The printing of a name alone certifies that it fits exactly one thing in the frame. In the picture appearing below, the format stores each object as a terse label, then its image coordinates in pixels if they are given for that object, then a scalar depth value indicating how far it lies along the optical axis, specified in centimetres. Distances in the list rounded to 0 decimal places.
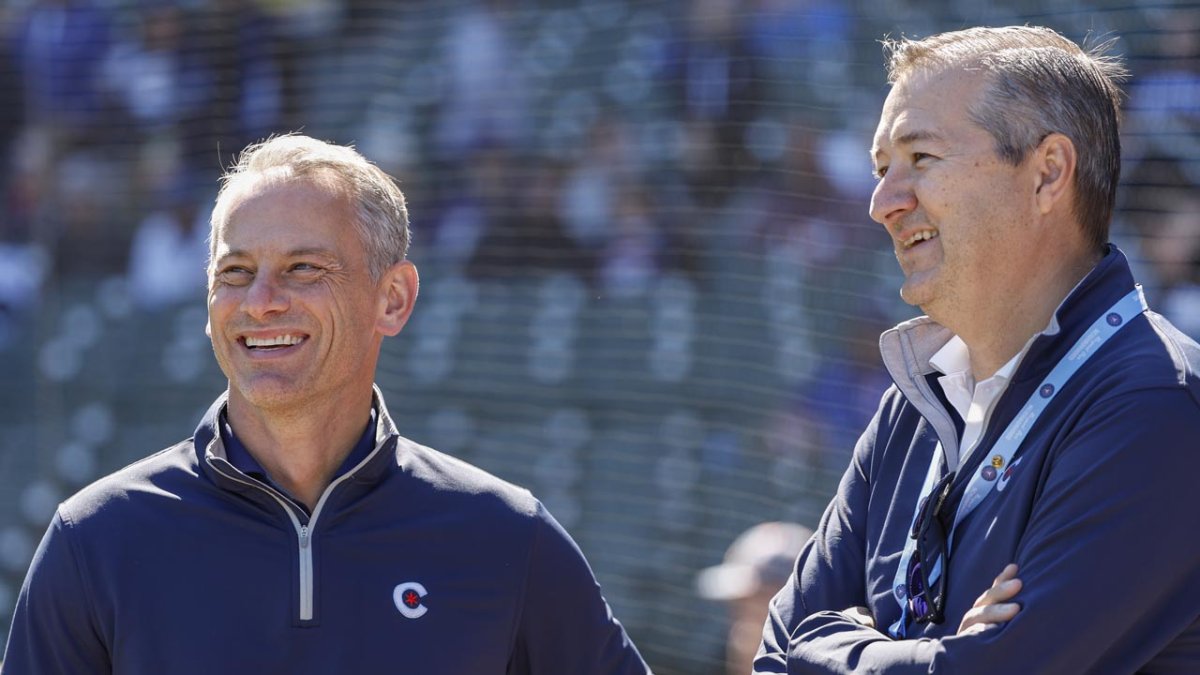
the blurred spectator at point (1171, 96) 1085
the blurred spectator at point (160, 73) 1761
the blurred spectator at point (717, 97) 1356
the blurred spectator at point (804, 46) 1298
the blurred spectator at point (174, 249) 1700
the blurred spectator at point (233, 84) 1684
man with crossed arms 404
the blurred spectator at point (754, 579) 823
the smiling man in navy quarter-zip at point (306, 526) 452
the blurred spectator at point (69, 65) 1848
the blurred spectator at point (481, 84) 1566
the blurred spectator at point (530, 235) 1503
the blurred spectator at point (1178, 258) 1048
